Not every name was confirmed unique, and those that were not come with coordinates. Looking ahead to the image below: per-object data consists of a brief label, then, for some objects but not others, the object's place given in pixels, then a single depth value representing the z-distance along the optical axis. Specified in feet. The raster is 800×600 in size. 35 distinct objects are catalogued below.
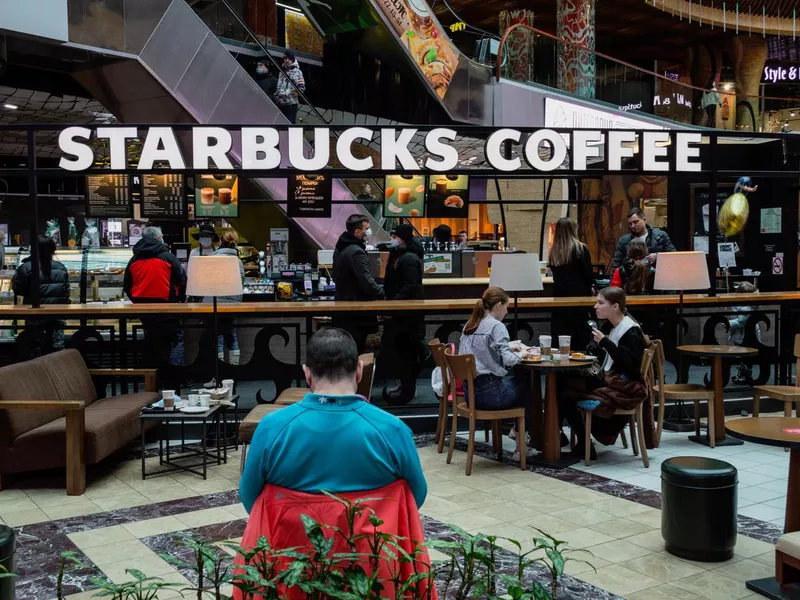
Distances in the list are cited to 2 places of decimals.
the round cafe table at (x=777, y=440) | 13.08
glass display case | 33.14
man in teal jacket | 8.29
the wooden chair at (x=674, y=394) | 22.89
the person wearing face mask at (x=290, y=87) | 40.68
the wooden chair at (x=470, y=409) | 20.38
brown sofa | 19.03
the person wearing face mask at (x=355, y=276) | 26.66
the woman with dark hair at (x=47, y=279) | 29.37
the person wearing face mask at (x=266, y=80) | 40.70
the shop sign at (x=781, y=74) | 70.23
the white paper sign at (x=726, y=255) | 36.47
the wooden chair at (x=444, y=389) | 22.04
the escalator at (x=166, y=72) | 31.37
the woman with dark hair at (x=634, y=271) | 29.14
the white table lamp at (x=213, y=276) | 21.70
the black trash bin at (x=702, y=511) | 14.39
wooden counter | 25.11
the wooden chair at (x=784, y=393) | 22.08
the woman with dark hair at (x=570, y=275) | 26.89
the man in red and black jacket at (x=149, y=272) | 28.73
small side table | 19.72
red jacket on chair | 8.15
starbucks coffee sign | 25.76
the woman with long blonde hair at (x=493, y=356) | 20.86
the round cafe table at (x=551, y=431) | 21.43
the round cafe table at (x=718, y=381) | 23.43
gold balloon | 39.63
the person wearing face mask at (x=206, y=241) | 32.78
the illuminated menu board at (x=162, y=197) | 32.12
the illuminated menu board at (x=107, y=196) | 30.32
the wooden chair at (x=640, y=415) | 20.84
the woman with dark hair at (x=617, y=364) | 20.68
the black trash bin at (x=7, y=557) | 10.19
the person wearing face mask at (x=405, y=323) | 26.94
